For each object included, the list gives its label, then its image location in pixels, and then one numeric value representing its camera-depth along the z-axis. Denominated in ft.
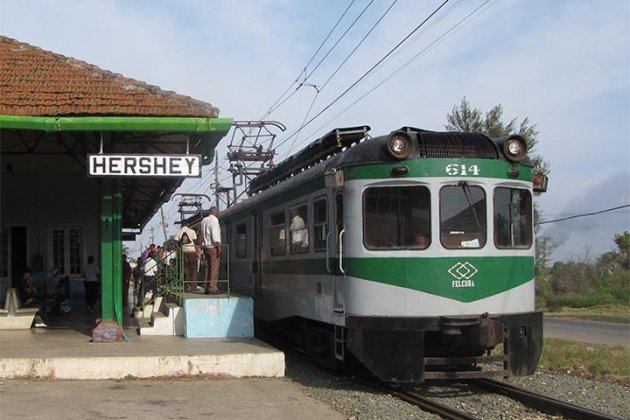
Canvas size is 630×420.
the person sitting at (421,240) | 28.45
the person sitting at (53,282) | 57.00
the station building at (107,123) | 34.27
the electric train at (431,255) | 27.96
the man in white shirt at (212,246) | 42.37
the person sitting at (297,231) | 35.29
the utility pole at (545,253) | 137.71
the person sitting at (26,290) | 48.01
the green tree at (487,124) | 88.99
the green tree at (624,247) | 126.82
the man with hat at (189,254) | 47.14
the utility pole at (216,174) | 128.63
